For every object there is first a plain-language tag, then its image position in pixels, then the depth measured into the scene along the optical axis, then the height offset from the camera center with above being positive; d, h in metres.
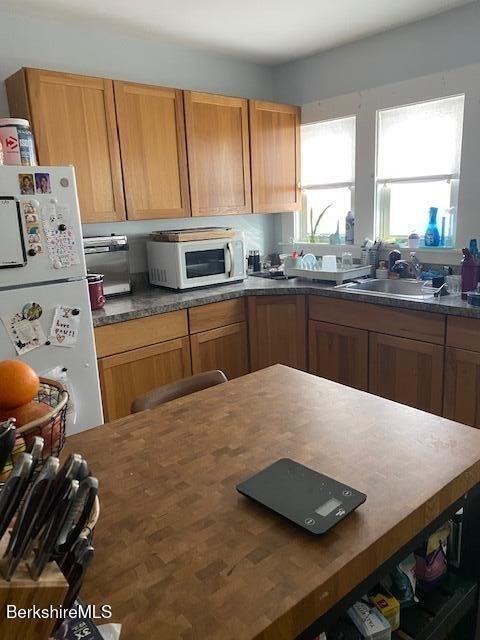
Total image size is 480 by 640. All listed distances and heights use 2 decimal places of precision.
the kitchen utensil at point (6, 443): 0.52 -0.23
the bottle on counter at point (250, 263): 3.59 -0.37
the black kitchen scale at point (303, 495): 0.79 -0.49
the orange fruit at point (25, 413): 0.80 -0.32
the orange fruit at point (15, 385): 0.81 -0.27
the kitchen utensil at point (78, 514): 0.51 -0.31
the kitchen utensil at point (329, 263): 3.09 -0.34
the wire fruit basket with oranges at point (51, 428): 0.75 -0.33
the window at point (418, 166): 2.76 +0.23
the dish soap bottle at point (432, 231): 2.89 -0.16
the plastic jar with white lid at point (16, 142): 1.87 +0.30
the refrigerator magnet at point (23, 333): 1.87 -0.43
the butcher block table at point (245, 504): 0.65 -0.50
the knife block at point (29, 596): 0.48 -0.37
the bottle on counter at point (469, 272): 2.41 -0.34
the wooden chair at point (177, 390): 1.42 -0.53
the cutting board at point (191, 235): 2.85 -0.12
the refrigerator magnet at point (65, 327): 1.99 -0.44
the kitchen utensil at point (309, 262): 3.15 -0.34
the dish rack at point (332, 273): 2.89 -0.39
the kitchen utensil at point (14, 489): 0.47 -0.26
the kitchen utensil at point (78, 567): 0.55 -0.39
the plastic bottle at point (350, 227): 3.30 -0.13
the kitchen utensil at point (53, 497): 0.49 -0.28
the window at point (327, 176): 3.29 +0.22
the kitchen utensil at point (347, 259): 3.25 -0.34
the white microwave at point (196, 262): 2.87 -0.29
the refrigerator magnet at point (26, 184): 1.83 +0.14
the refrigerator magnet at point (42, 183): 1.87 +0.14
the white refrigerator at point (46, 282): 1.83 -0.24
